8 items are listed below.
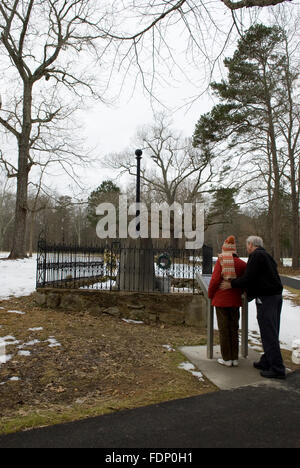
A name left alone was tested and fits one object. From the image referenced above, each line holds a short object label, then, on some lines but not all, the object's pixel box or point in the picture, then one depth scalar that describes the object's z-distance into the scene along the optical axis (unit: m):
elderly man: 3.92
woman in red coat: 4.18
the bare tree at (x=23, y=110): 17.44
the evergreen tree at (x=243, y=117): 18.47
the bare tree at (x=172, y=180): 33.75
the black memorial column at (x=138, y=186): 8.72
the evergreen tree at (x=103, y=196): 40.59
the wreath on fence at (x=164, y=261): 8.17
